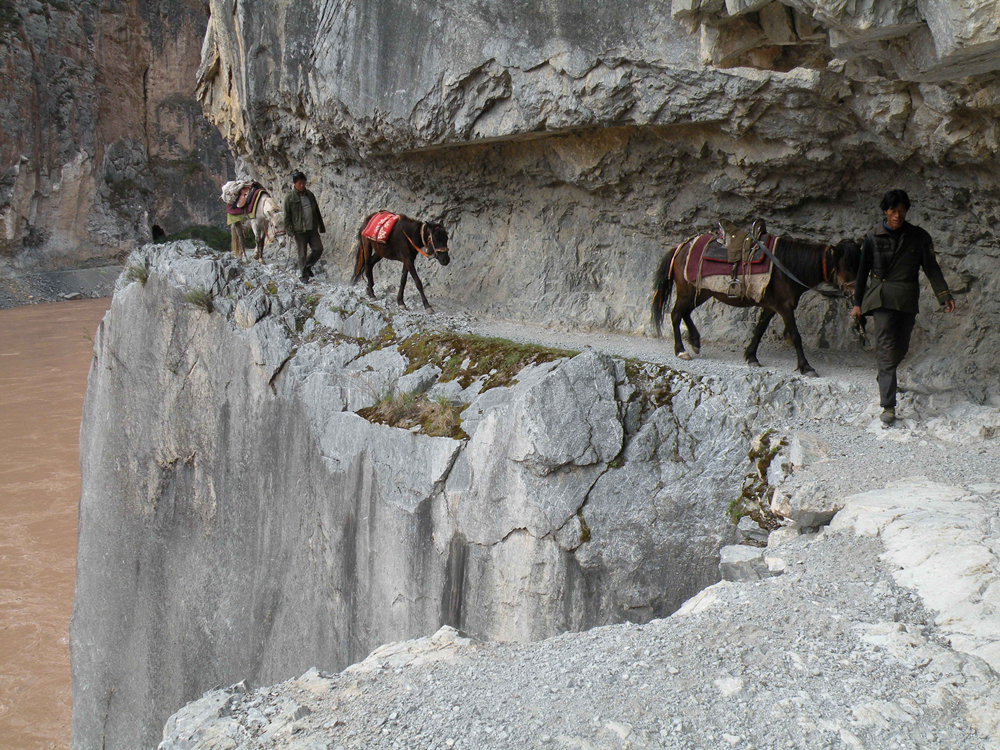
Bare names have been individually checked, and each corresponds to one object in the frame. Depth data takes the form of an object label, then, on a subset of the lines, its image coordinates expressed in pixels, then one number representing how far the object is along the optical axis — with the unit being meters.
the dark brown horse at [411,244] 9.20
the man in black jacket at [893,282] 5.60
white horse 10.71
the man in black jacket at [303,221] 10.13
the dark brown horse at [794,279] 6.89
